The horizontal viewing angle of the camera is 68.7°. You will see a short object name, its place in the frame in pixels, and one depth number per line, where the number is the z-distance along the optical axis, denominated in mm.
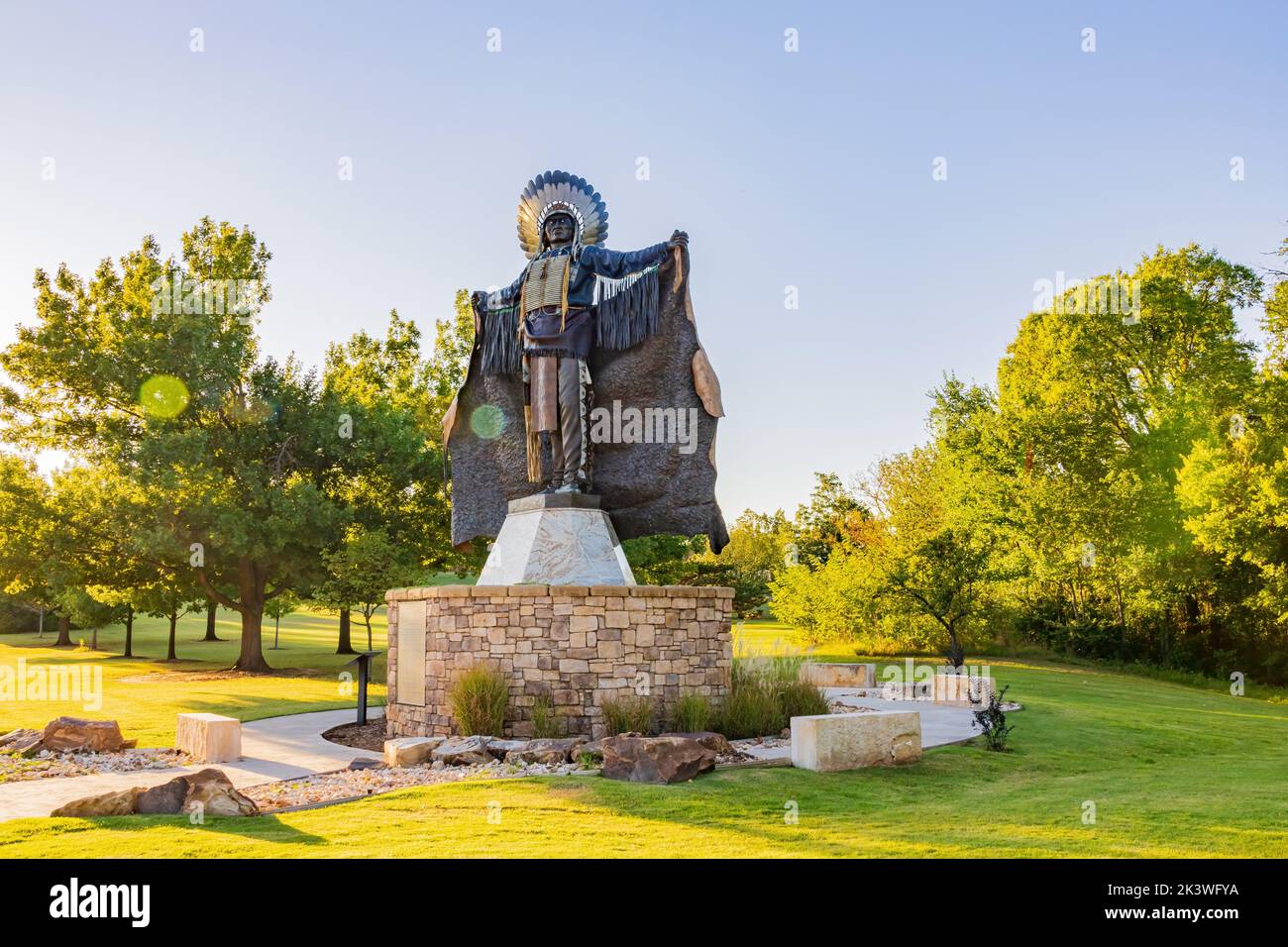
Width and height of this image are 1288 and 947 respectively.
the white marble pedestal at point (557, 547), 11641
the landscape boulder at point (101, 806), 6691
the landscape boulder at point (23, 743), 10461
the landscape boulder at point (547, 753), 9133
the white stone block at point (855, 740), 8844
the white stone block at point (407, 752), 9336
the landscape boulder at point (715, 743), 9336
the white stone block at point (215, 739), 10242
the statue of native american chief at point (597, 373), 12602
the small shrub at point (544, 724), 10344
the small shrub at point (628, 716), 10359
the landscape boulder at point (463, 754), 9242
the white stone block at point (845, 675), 19469
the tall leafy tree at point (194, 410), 24453
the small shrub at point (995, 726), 10430
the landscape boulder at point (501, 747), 9500
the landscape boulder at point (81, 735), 10578
